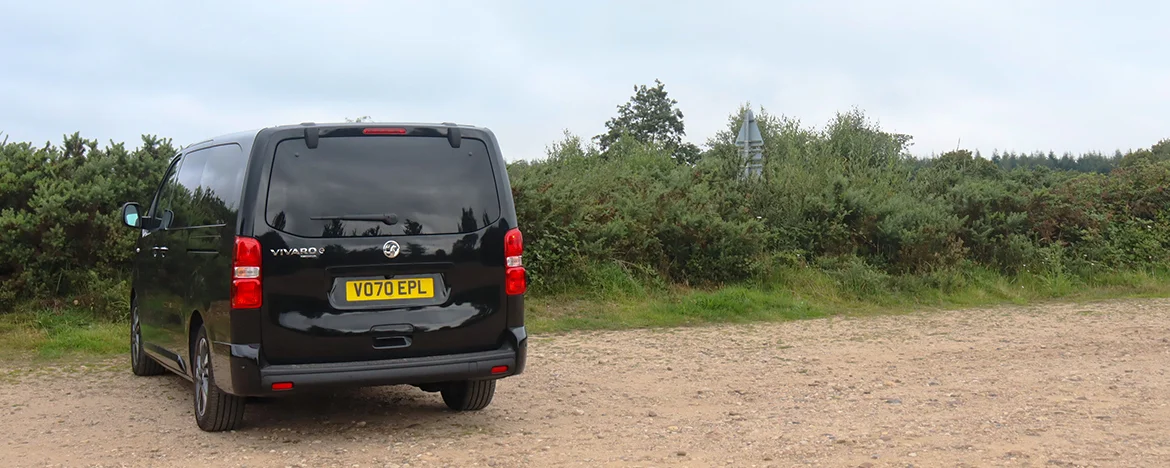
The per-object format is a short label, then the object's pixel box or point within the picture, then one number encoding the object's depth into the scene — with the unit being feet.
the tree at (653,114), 223.10
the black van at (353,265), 19.99
